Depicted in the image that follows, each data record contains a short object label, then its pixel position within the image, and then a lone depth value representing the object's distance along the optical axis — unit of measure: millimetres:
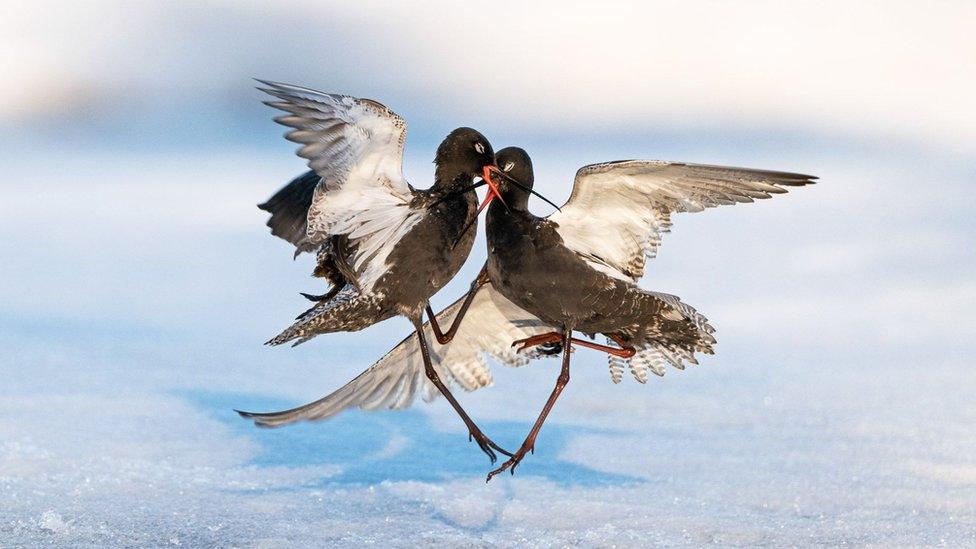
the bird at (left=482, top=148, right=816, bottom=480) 9375
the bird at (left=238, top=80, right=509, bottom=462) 9148
